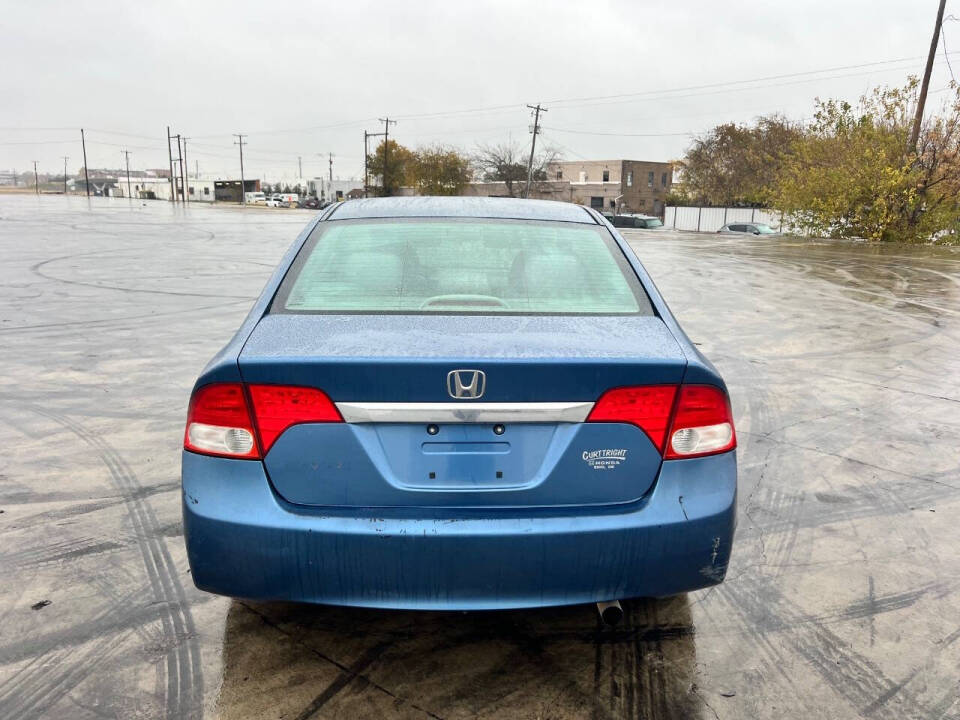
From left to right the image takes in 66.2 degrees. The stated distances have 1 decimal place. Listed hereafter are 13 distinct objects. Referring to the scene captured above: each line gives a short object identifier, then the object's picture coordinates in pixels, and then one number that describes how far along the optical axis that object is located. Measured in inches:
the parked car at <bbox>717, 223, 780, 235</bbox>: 1510.8
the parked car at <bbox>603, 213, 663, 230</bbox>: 1786.4
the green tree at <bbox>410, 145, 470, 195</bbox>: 3154.8
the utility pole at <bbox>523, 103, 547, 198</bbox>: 2733.8
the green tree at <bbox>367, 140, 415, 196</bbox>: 3289.9
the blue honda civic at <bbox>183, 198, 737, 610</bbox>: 84.7
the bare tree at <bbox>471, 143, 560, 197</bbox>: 2987.2
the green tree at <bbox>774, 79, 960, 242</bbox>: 1011.3
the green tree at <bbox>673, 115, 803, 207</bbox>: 2447.1
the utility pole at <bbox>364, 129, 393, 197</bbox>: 3230.8
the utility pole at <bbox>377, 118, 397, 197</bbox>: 3094.5
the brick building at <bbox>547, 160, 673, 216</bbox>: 3491.6
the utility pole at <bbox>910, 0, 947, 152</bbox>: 1031.0
